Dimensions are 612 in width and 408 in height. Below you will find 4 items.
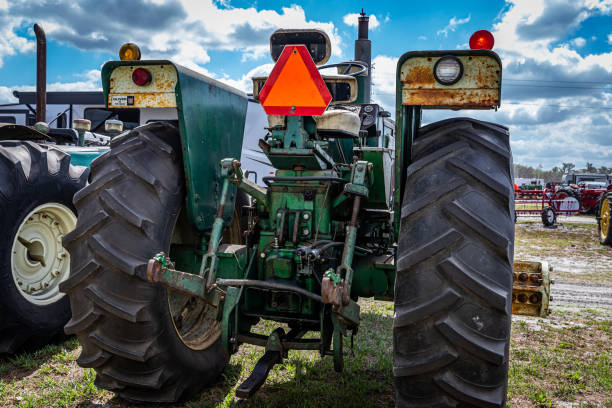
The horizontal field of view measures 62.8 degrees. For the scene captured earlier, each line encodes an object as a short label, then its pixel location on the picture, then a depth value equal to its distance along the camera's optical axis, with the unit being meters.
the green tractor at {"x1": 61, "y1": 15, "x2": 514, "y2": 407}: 1.95
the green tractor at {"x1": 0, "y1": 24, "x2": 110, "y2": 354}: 3.78
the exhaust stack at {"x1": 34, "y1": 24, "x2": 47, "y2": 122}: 7.09
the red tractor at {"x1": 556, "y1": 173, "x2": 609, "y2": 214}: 21.17
